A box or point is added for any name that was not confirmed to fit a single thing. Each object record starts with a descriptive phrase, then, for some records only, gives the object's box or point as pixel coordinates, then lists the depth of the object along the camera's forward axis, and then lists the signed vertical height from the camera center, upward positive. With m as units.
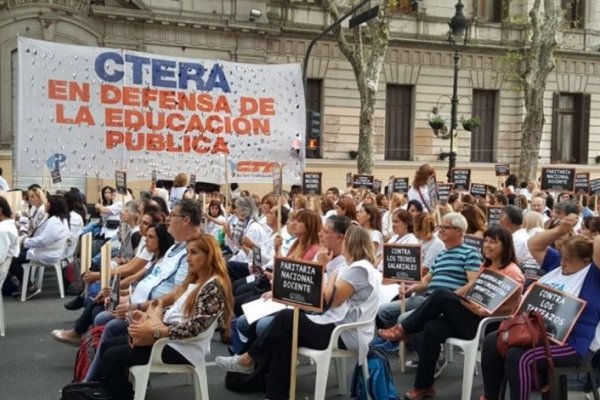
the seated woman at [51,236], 9.94 -1.29
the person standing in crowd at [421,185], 11.85 -0.59
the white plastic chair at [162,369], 5.12 -1.61
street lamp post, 22.33 +3.71
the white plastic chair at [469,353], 5.75 -1.62
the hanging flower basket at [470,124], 26.12 +0.93
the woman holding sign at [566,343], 4.98 -1.33
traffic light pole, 17.48 +2.16
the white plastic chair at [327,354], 5.43 -1.59
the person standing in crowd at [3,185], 15.57 -0.96
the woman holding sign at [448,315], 5.88 -1.36
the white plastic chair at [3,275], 8.02 -1.49
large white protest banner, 12.12 +0.55
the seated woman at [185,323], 5.11 -1.27
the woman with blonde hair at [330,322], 5.59 -1.36
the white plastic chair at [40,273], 10.16 -1.87
